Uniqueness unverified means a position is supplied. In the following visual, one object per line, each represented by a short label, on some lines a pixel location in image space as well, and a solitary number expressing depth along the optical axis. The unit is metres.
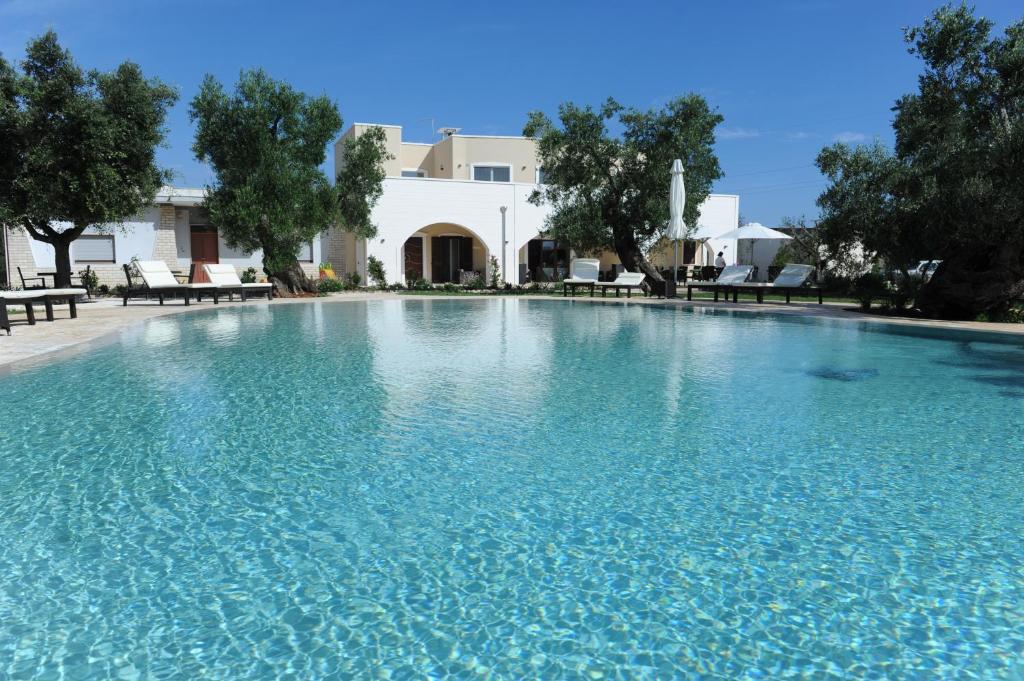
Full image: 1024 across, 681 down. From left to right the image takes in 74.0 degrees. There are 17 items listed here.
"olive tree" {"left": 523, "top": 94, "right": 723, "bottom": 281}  21.77
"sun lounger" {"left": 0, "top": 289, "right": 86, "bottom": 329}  11.18
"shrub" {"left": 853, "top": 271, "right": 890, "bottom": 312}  16.55
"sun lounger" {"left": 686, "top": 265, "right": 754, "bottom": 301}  19.86
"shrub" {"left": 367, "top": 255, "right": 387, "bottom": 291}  27.38
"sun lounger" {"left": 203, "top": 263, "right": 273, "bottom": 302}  19.58
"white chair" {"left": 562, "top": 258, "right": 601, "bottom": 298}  24.89
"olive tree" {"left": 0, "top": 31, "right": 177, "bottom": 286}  15.98
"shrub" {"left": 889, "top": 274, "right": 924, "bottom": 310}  15.18
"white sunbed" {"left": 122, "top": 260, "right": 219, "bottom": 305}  18.28
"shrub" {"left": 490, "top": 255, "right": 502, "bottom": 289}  27.93
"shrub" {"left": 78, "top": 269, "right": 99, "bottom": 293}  23.09
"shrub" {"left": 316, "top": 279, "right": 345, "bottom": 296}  24.42
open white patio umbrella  25.91
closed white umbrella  20.14
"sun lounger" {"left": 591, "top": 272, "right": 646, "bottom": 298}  22.14
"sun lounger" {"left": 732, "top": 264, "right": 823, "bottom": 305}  18.34
